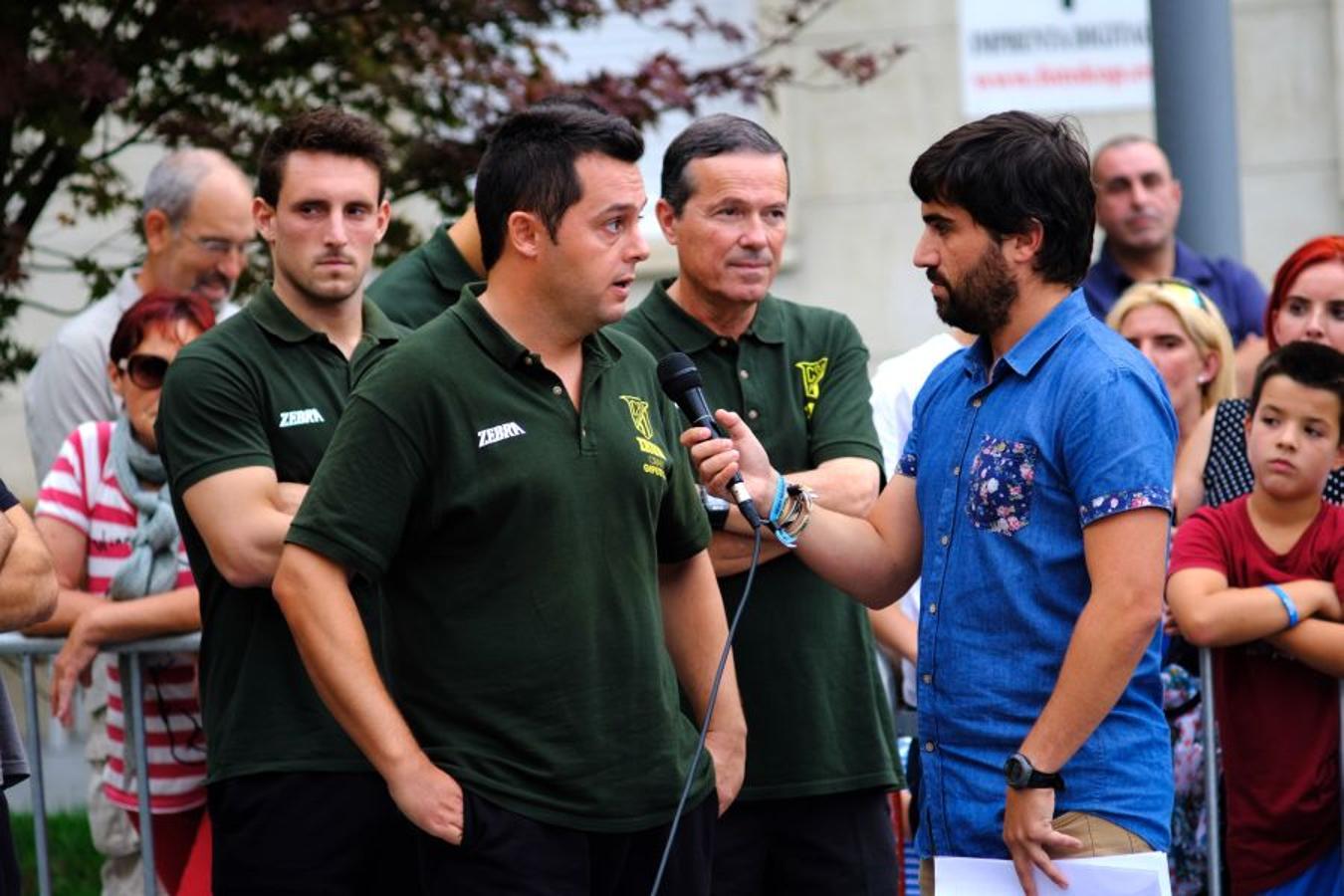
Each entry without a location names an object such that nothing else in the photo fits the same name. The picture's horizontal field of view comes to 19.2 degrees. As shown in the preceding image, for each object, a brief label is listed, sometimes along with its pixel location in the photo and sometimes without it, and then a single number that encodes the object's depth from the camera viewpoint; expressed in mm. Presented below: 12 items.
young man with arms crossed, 8404
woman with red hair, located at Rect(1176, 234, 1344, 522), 11314
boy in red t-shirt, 10103
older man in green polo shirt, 9231
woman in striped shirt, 10366
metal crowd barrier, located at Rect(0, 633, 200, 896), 10216
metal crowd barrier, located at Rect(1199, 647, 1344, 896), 10366
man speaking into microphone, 7130
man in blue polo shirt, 15057
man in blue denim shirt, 6991
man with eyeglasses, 12779
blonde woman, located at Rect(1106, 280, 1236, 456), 12171
